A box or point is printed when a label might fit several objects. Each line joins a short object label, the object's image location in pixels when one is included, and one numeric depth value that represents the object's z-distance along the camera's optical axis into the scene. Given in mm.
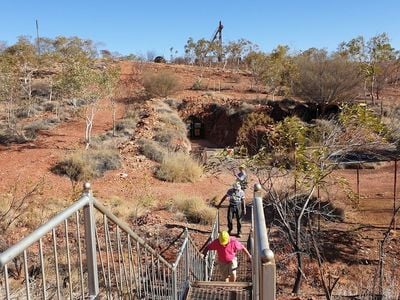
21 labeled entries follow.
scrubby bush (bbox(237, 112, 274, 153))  25594
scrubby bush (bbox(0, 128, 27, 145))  22250
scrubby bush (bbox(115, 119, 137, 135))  24922
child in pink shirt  6981
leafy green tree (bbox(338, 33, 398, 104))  29547
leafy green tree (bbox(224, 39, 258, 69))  50438
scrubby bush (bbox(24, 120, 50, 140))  23545
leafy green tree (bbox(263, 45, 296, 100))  31456
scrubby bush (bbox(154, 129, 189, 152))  23431
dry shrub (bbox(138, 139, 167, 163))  21078
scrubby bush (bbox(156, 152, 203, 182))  18906
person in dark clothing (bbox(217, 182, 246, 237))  10523
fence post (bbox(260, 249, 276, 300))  1626
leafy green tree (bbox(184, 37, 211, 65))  50572
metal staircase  1905
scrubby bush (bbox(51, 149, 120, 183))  17906
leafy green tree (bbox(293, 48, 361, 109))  28750
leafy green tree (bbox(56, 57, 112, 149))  21562
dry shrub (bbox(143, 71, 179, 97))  34625
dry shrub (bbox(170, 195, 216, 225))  13822
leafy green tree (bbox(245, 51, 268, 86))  35250
